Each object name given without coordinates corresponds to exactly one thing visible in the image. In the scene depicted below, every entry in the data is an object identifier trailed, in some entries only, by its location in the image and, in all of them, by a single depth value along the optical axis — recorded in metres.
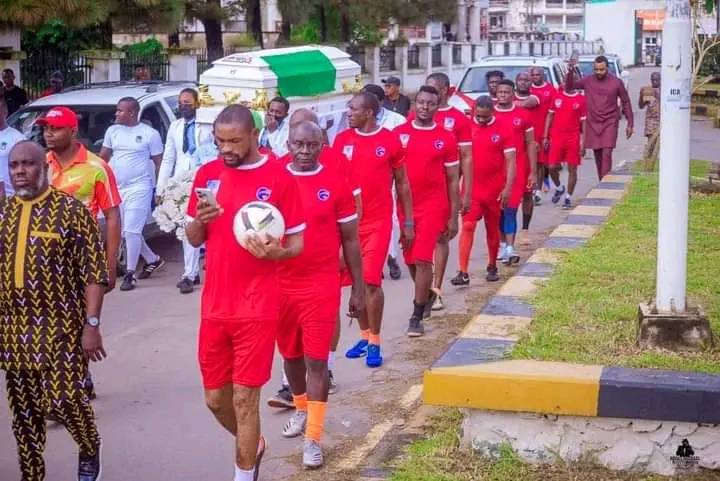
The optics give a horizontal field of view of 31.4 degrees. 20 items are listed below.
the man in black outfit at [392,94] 15.55
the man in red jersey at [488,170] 11.46
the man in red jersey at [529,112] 13.56
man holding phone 5.62
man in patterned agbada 5.73
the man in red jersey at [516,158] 12.16
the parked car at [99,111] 13.27
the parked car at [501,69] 22.91
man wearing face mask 11.88
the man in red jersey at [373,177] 8.46
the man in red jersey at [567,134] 16.19
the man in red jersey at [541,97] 15.11
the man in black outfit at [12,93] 18.80
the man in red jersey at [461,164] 10.20
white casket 13.36
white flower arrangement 11.68
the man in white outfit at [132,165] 11.92
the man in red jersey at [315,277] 6.67
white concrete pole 6.86
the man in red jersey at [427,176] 9.39
